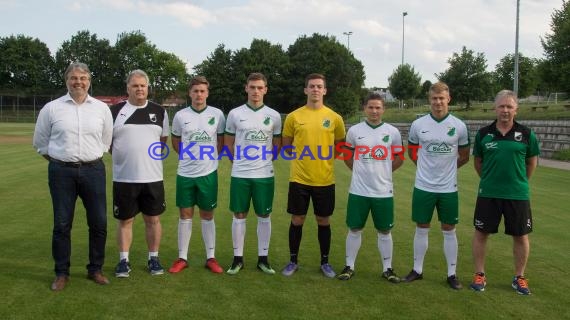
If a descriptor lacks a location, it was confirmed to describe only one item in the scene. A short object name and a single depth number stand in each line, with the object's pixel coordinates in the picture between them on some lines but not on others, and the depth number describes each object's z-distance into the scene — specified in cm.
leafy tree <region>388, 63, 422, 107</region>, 5340
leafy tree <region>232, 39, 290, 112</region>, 6116
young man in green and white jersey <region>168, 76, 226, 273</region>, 520
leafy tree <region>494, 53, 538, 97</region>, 4459
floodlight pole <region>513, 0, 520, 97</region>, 2306
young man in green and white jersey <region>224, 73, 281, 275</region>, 519
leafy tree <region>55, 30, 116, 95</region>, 7556
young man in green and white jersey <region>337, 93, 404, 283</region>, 496
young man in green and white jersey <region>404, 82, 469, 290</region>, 486
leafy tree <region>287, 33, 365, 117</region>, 6081
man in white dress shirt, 453
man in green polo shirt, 462
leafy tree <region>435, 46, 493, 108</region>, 3850
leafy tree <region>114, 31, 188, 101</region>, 7481
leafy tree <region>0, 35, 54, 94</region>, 7094
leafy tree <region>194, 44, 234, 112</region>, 5987
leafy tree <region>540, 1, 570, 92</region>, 2642
